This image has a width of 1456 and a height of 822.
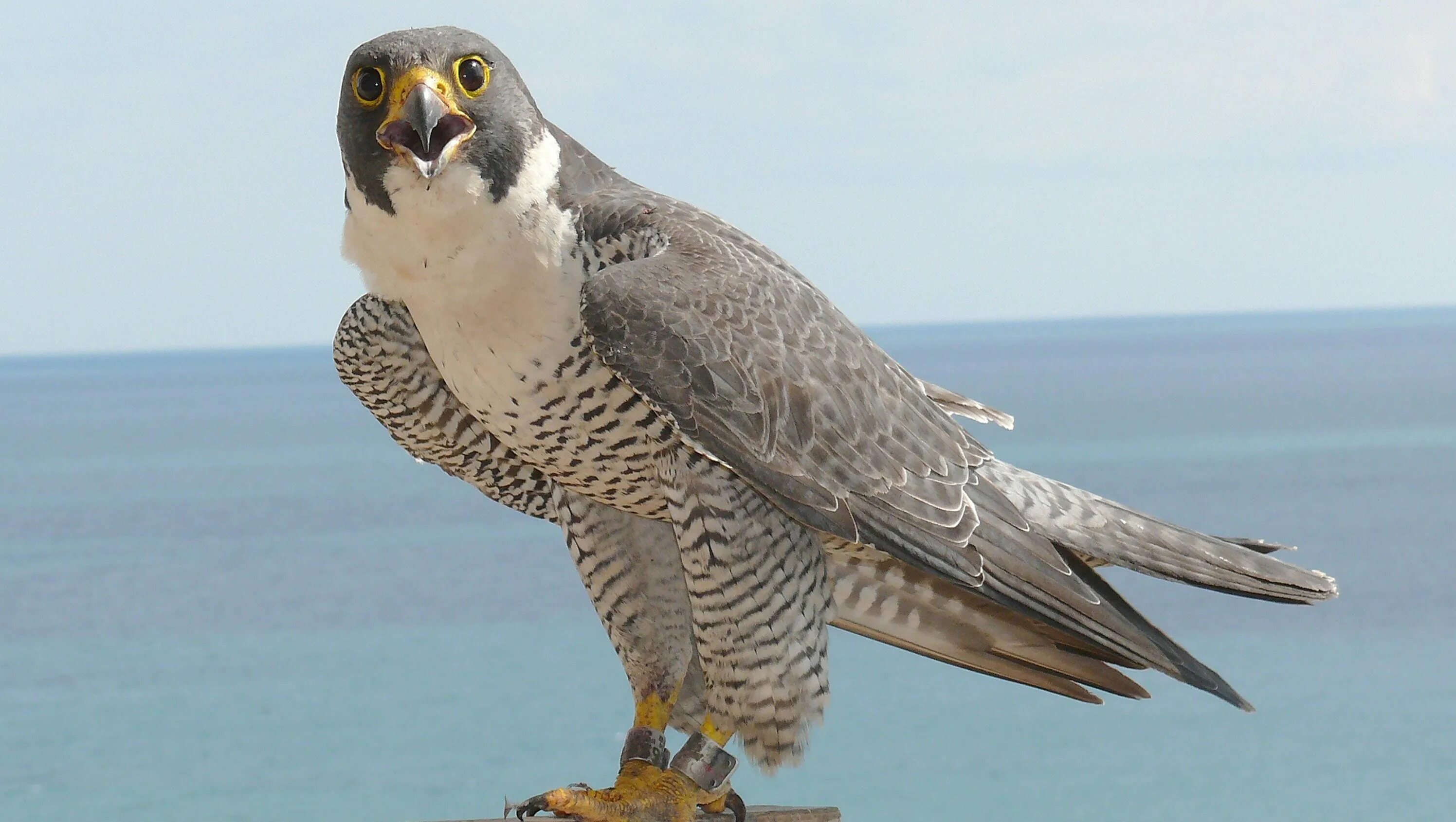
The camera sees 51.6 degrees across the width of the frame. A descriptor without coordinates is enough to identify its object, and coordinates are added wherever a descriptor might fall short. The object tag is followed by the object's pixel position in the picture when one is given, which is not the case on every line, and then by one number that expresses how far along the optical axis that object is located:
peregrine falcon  3.13
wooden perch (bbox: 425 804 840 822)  3.27
